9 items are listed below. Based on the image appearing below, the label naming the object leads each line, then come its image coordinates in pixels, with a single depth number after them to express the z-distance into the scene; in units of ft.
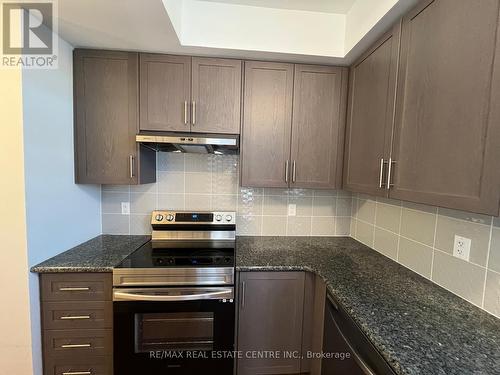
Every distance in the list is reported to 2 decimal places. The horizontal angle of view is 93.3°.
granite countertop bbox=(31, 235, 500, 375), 2.57
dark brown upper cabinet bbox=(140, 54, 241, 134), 5.41
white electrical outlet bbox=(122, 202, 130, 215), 6.57
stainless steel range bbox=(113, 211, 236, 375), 4.58
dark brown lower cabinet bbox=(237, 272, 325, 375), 4.99
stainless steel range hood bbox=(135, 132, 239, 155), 5.10
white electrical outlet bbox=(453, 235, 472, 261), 3.69
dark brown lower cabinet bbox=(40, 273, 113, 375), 4.51
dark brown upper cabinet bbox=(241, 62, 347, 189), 5.66
